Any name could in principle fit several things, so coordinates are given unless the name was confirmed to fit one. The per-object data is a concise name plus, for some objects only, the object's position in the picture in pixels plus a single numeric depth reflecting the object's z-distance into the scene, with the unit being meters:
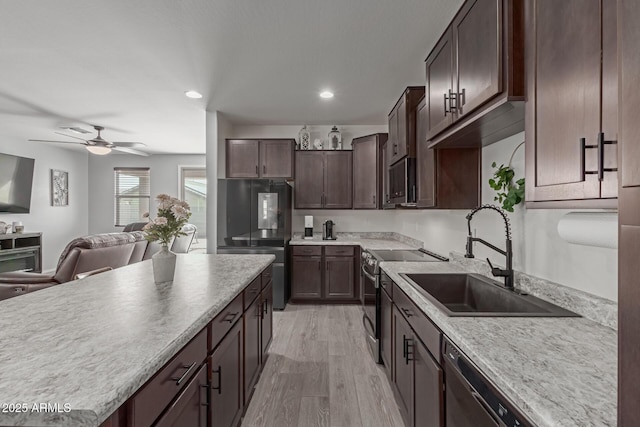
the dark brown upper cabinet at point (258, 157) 4.36
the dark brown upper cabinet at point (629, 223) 0.44
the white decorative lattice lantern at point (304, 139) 4.64
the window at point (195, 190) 7.19
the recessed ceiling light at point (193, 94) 3.47
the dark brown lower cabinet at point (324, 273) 4.25
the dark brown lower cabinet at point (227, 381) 1.28
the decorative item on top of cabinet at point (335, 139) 4.64
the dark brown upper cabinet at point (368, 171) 4.34
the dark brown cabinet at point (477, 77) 1.16
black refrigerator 4.06
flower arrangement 1.65
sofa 2.79
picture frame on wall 6.36
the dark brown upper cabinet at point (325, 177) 4.59
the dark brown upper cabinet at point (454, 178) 2.16
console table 4.97
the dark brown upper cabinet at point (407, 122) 2.60
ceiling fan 4.58
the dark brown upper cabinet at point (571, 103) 0.77
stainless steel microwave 2.61
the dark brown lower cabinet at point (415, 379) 1.24
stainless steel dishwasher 0.76
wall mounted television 5.36
